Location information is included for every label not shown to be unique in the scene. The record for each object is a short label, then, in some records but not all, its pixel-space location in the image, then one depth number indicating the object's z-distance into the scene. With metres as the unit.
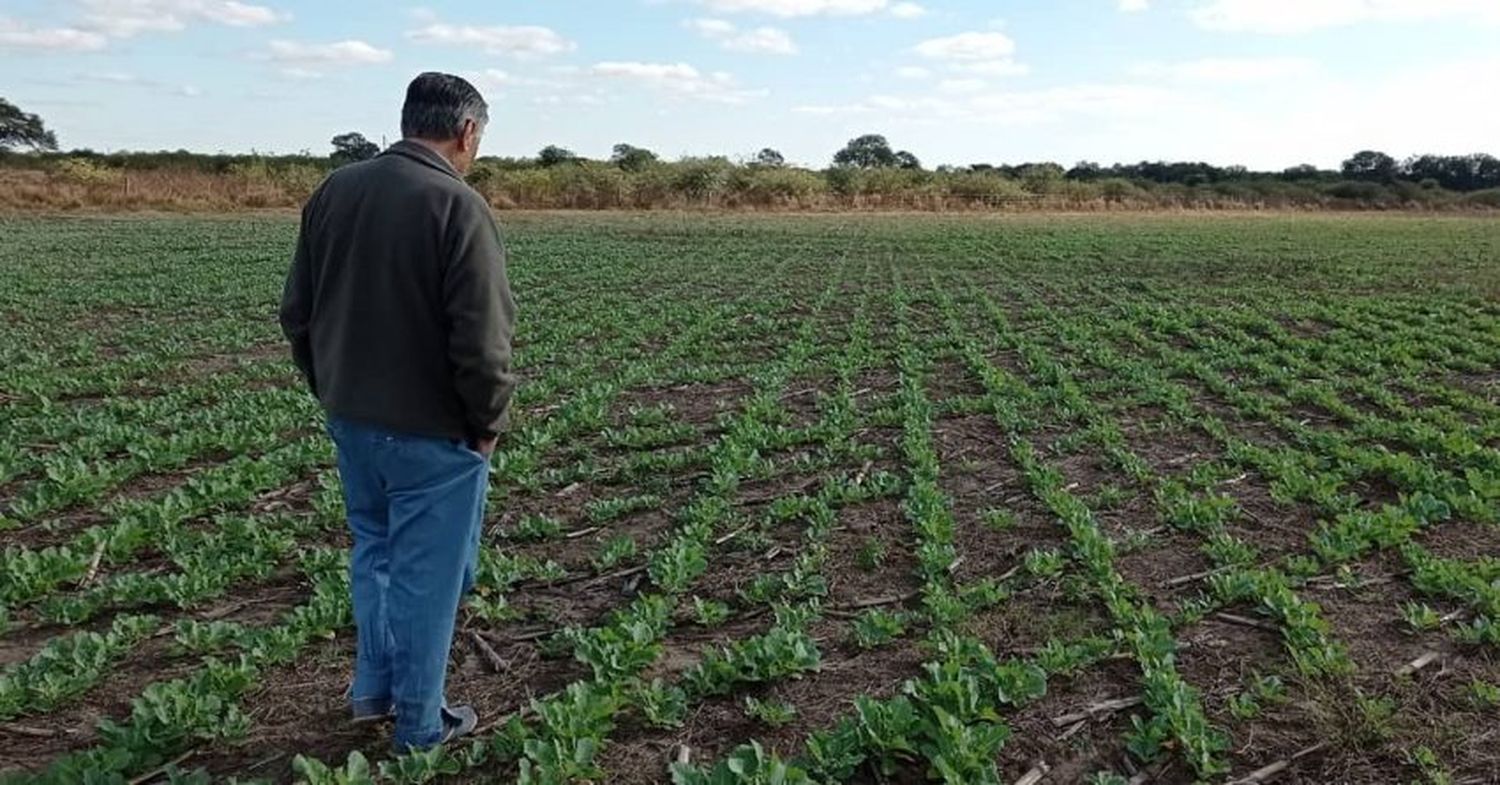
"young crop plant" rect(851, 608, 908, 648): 4.57
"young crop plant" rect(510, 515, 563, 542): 6.03
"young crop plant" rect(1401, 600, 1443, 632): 4.68
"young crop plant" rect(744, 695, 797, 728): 3.89
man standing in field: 3.15
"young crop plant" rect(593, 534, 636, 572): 5.54
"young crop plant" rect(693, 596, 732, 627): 4.83
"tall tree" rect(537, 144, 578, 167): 61.97
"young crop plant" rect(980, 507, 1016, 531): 6.13
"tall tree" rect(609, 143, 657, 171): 59.28
